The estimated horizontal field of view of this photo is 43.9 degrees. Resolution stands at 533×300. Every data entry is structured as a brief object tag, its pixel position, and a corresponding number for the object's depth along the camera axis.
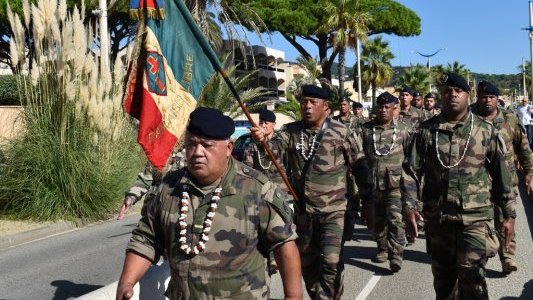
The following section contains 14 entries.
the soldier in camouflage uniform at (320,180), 5.44
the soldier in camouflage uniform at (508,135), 6.91
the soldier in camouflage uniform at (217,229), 2.89
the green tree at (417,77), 59.12
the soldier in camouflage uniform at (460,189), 4.99
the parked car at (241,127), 22.67
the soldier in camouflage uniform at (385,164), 7.86
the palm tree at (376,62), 52.19
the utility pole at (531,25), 23.00
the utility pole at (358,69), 35.71
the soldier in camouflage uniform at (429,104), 13.18
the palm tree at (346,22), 37.41
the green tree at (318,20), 41.66
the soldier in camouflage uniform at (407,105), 11.12
